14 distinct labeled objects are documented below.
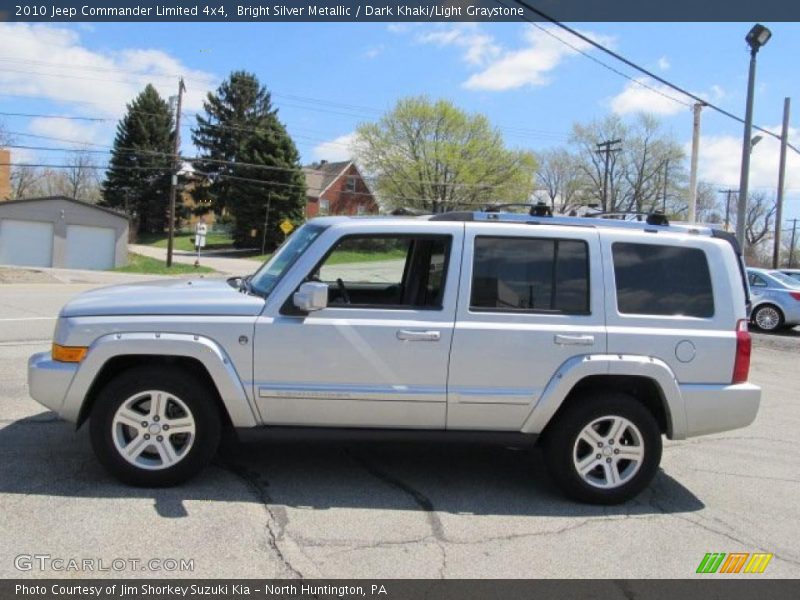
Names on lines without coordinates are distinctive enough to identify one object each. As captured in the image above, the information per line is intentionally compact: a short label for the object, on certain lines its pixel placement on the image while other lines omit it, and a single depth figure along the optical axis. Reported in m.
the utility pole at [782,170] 21.88
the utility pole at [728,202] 70.31
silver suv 4.03
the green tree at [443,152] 61.50
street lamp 13.79
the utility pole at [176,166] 37.12
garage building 35.69
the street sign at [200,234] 39.75
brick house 74.00
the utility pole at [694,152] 20.31
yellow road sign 50.06
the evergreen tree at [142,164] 66.50
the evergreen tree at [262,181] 57.03
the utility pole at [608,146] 51.57
